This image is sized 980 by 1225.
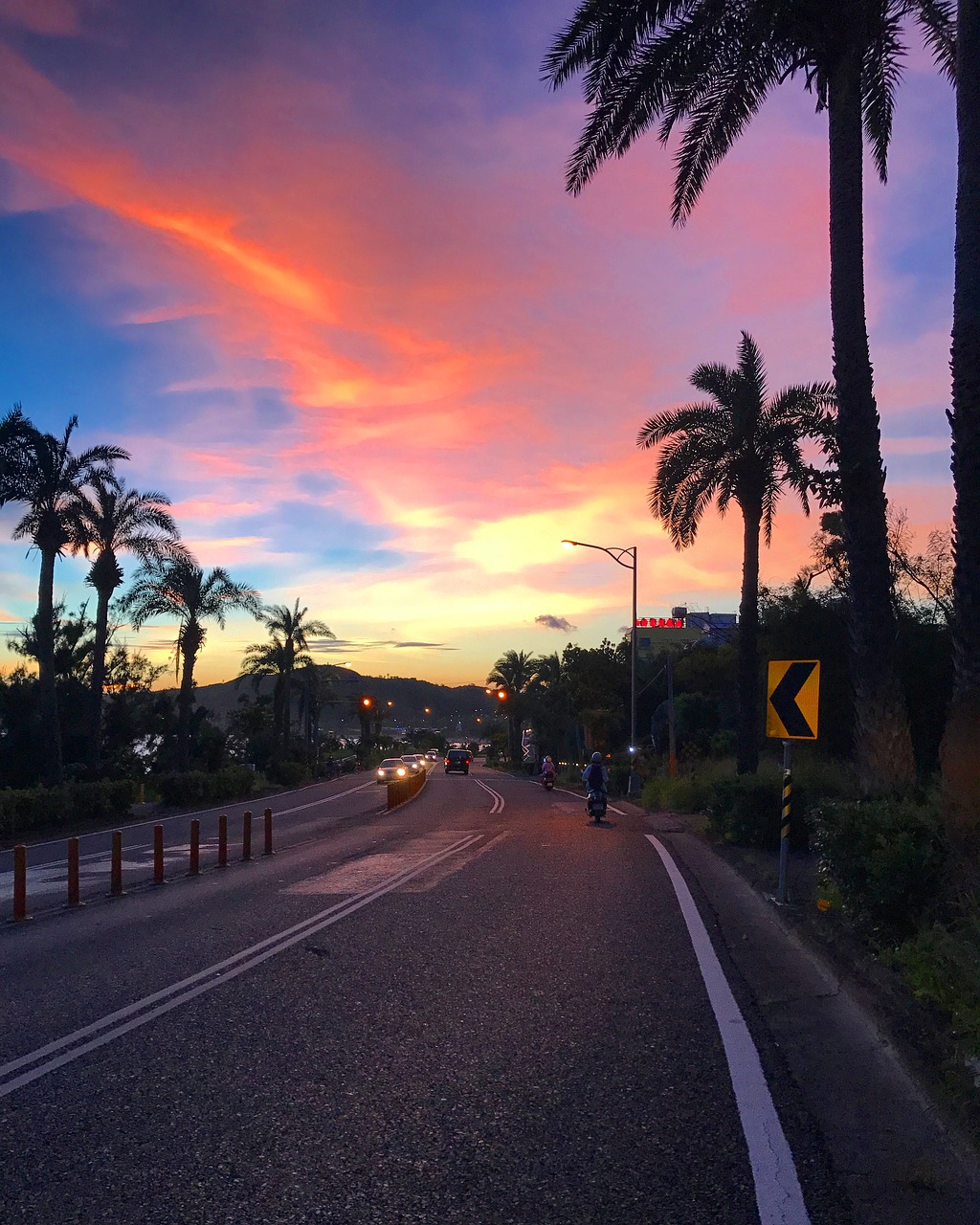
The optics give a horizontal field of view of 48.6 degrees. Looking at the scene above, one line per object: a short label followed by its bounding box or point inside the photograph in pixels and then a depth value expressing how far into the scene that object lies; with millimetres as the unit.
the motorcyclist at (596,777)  26562
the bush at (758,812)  17984
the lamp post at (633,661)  39219
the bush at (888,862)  8539
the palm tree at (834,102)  13352
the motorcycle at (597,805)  26359
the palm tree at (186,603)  45656
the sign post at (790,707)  11664
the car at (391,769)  61750
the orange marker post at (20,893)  12086
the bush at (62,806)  25391
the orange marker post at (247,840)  18781
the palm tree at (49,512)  32750
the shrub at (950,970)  5836
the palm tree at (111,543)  38500
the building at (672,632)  103262
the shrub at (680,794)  29384
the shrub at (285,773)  57875
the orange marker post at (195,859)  16531
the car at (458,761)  88312
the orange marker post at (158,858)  15383
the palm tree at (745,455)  26297
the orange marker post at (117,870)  14234
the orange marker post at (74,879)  13117
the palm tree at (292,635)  68875
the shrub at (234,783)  41625
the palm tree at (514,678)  97688
